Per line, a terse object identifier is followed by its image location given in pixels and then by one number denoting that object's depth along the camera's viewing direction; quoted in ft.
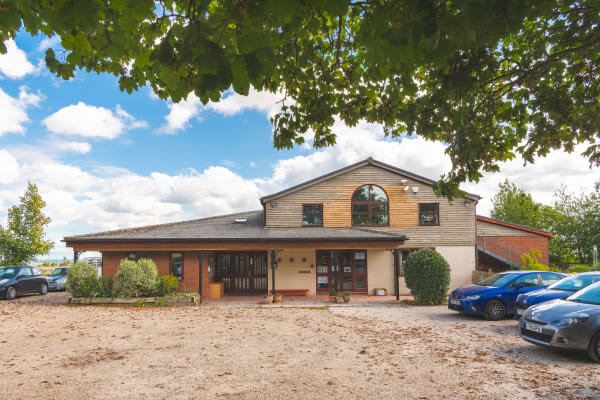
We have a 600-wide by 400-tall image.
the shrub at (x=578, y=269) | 69.40
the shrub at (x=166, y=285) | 51.62
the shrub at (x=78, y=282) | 51.03
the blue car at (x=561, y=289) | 30.12
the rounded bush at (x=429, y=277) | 48.34
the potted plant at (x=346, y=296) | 52.19
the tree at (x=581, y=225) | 105.09
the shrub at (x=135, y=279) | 49.78
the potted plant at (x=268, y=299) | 52.13
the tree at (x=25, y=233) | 72.59
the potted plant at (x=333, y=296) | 52.83
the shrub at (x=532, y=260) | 60.08
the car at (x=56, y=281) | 69.05
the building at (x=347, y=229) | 61.26
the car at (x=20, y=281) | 56.08
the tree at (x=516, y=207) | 129.18
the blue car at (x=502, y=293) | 36.96
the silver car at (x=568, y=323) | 21.40
